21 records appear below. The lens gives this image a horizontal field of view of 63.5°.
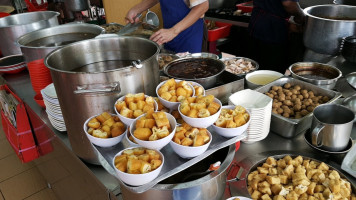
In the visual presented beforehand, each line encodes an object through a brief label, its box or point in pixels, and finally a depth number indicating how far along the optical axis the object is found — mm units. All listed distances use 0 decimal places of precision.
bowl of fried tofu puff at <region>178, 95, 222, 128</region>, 853
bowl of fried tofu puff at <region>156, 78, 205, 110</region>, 993
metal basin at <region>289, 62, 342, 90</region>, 1546
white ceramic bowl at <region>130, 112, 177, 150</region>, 792
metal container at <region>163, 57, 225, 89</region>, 1426
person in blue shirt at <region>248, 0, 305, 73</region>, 2615
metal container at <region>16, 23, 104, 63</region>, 1813
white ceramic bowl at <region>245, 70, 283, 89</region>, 1699
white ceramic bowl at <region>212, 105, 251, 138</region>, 869
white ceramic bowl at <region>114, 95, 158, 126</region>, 898
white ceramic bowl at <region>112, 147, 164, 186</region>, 731
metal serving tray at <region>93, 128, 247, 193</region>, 772
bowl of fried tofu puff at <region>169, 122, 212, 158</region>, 810
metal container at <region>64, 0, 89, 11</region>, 3883
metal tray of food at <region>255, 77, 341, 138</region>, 1251
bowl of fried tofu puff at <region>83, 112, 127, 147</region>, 879
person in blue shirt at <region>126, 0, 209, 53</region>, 2131
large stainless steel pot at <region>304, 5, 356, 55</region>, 1719
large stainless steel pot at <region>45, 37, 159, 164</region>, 951
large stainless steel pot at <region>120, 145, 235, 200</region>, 827
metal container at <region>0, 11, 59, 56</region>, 2094
